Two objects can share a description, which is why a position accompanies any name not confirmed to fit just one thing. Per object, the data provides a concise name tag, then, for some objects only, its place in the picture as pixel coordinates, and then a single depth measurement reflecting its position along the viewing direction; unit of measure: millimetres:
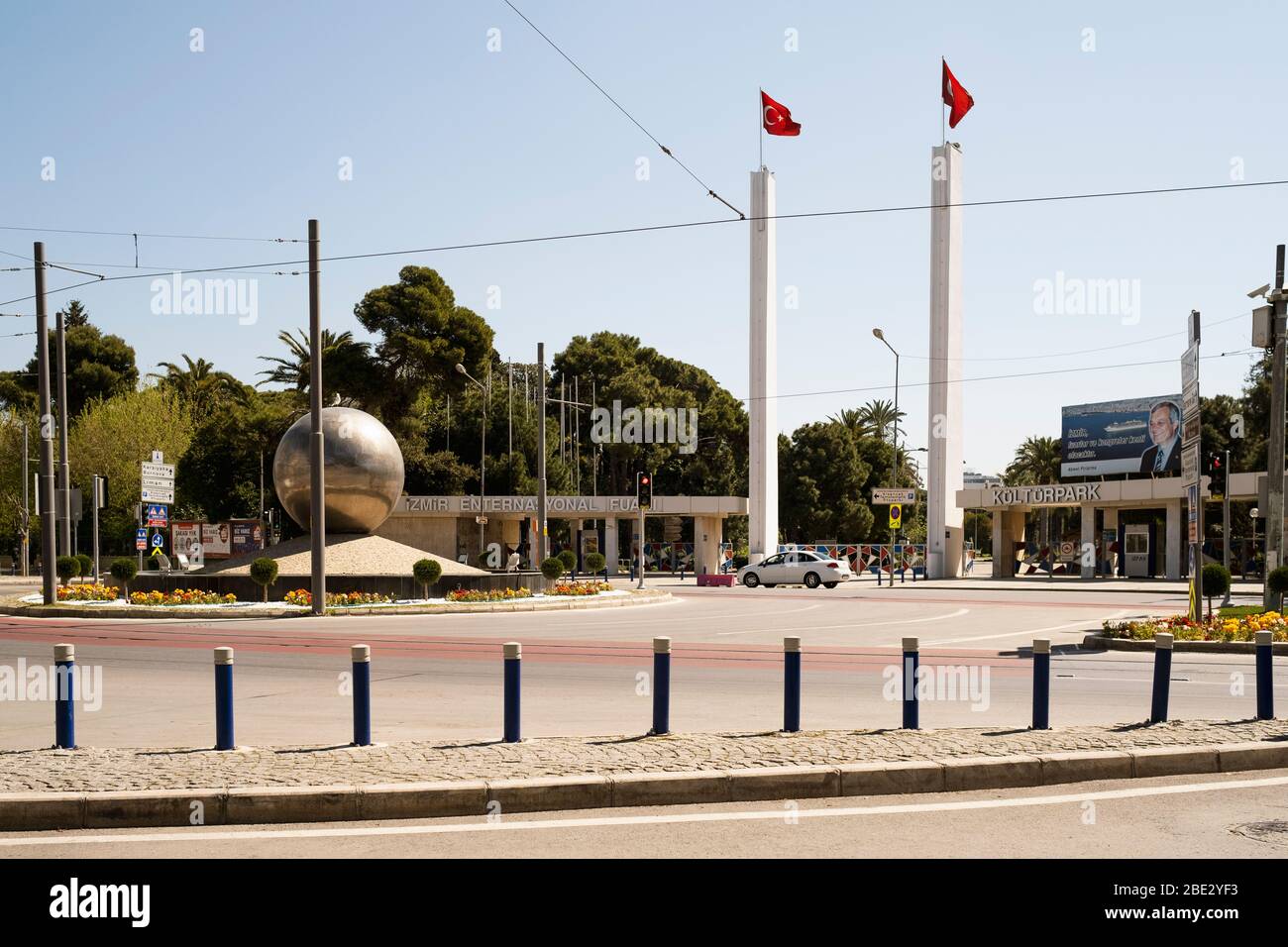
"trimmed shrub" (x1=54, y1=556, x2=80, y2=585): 34062
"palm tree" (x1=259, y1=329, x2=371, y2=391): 65188
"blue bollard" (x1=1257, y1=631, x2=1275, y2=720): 9828
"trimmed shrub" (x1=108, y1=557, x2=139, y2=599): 30344
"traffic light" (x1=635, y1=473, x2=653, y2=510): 38812
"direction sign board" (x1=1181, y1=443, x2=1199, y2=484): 17266
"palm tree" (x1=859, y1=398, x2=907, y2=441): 91375
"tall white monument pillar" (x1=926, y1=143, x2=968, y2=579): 53719
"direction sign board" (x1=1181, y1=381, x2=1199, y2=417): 17109
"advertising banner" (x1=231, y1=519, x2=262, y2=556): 54812
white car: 42938
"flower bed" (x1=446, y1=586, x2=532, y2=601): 28141
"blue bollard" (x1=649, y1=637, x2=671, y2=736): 9047
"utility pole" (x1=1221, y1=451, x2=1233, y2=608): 35866
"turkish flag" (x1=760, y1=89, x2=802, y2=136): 50562
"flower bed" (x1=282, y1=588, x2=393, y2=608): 26859
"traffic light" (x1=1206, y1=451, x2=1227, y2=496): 34188
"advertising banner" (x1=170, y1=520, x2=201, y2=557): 55094
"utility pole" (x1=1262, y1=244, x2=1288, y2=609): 21359
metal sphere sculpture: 29922
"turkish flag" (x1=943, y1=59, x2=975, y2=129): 52375
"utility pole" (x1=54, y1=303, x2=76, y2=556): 28328
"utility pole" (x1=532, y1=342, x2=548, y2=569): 36425
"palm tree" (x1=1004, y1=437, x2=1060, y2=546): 86062
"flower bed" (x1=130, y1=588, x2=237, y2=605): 27141
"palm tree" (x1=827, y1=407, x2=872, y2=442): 87500
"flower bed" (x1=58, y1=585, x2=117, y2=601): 29797
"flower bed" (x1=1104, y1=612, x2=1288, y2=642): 18297
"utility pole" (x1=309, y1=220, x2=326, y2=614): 24938
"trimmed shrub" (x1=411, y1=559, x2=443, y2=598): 27812
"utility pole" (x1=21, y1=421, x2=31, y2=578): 61688
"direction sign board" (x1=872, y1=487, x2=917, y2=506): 47594
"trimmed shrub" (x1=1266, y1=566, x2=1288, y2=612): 22000
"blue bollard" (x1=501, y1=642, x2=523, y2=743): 8828
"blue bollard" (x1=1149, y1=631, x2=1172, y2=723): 9759
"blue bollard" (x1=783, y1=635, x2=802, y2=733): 9312
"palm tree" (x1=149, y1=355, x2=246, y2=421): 77944
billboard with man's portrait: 58000
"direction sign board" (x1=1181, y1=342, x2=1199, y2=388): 17047
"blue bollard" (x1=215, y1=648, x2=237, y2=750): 8617
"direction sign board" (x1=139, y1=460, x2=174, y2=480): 32906
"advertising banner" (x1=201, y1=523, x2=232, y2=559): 55000
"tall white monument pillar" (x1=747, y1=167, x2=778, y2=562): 54156
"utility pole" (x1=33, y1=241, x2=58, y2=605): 26719
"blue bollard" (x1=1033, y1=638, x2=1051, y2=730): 9258
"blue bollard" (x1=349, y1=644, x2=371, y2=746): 8766
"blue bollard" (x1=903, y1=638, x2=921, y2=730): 9234
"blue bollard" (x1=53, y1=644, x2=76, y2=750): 8516
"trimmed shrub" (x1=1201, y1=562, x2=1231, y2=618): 23109
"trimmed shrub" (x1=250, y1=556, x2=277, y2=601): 27750
